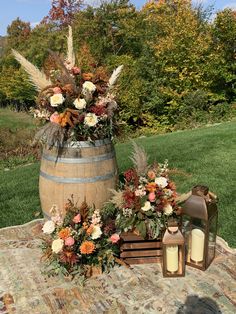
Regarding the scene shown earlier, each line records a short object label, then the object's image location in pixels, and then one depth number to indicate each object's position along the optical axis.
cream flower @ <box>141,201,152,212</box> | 3.26
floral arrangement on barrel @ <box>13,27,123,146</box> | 3.23
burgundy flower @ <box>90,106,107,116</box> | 3.31
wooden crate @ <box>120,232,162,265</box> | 3.33
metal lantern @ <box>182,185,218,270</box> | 3.07
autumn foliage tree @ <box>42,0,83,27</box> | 26.08
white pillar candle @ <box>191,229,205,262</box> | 3.18
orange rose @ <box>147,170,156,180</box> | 3.41
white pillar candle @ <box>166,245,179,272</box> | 3.09
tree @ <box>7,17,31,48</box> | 31.99
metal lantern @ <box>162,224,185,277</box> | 3.06
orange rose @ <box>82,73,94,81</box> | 3.41
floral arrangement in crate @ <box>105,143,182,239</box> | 3.28
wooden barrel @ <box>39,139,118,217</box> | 3.35
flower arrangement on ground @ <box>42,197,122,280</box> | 3.12
